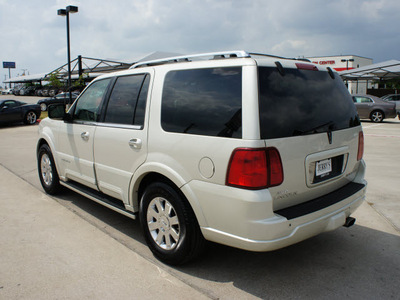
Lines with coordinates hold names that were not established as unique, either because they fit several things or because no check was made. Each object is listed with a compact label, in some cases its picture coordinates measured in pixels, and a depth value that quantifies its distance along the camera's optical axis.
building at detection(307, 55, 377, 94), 63.59
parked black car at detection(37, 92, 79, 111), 27.22
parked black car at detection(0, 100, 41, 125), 16.34
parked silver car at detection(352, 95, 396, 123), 18.30
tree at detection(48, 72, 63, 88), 25.00
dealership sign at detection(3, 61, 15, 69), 113.60
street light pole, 18.72
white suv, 2.59
